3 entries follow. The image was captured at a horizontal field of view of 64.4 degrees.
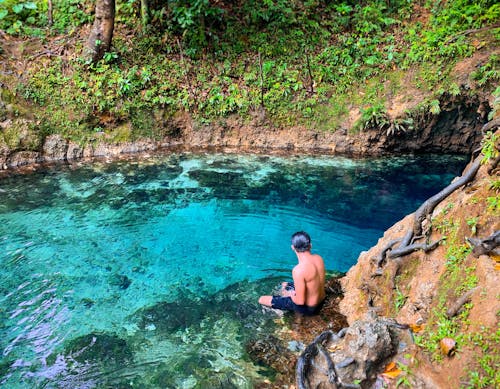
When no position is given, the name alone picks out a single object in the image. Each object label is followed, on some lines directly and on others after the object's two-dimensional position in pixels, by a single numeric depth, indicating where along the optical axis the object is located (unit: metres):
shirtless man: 5.32
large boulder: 3.80
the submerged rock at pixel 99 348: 4.96
